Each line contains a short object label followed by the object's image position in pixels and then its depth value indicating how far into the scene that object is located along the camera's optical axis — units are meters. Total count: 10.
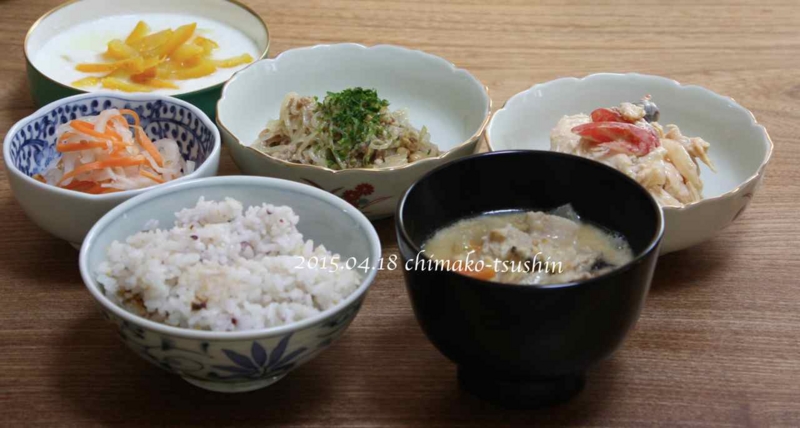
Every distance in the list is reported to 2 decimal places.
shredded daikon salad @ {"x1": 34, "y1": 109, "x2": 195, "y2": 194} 0.83
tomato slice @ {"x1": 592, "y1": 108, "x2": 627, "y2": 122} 0.87
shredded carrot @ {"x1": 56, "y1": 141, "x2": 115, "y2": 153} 0.83
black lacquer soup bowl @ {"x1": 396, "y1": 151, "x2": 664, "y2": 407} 0.70
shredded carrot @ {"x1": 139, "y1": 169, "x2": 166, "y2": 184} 0.83
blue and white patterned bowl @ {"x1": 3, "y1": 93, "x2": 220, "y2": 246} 0.80
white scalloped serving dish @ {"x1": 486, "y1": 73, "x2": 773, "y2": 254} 0.88
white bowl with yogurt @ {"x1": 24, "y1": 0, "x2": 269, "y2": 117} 0.99
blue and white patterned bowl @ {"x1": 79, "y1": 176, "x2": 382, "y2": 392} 0.71
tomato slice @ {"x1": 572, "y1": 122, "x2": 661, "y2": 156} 0.85
